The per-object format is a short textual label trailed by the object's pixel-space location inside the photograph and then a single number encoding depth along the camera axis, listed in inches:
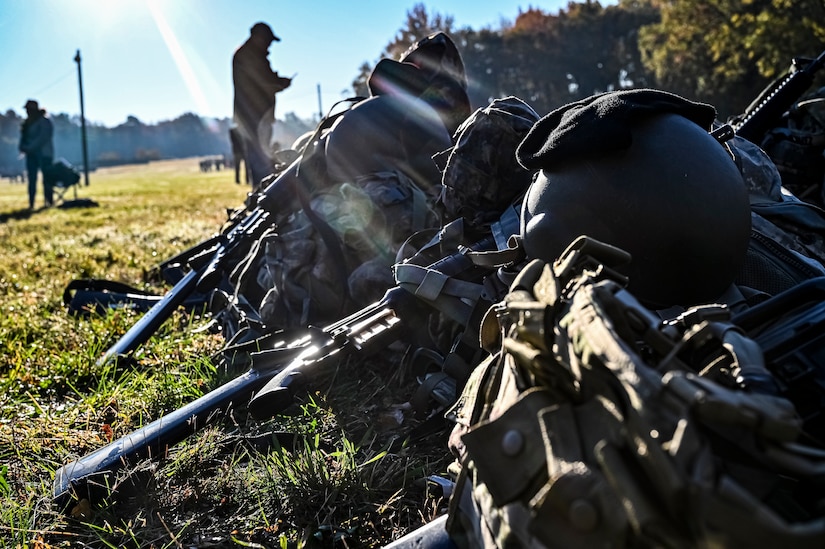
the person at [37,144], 655.1
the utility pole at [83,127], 1278.3
